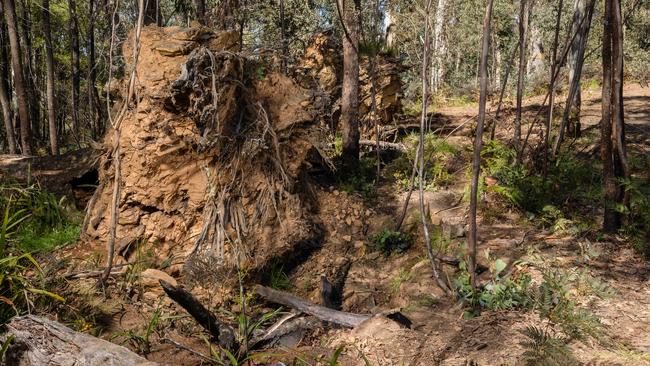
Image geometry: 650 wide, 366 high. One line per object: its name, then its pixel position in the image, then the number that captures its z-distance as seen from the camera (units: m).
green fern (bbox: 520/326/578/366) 2.72
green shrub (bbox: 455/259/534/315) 3.58
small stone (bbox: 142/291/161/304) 4.20
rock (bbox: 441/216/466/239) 4.98
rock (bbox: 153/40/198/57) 5.11
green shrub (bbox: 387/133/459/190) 6.76
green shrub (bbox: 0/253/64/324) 3.03
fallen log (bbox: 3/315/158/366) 2.44
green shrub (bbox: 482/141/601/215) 5.42
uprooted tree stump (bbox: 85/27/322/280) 4.85
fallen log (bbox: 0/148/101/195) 6.04
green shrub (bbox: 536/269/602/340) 3.08
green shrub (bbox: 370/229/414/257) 5.38
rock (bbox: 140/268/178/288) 4.27
